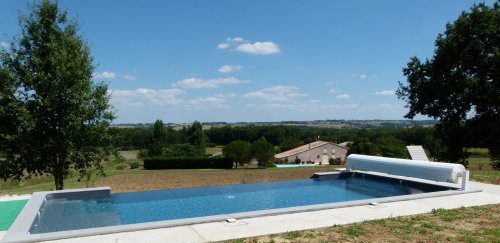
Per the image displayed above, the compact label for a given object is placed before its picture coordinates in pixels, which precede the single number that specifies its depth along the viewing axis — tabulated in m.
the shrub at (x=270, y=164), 50.72
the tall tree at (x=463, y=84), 19.77
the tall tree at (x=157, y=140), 63.38
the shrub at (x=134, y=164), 49.75
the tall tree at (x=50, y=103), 10.39
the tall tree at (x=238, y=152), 48.44
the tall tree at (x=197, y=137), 67.07
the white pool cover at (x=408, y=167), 11.06
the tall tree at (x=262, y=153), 50.47
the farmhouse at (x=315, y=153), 76.62
